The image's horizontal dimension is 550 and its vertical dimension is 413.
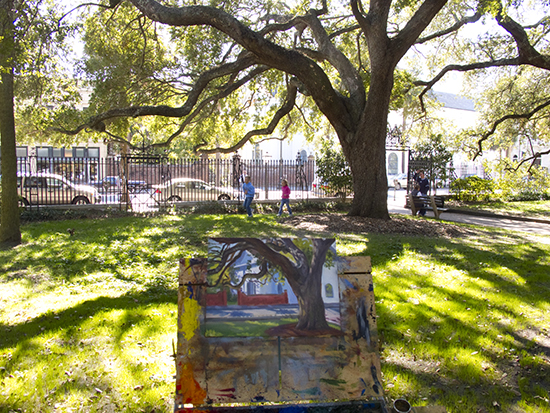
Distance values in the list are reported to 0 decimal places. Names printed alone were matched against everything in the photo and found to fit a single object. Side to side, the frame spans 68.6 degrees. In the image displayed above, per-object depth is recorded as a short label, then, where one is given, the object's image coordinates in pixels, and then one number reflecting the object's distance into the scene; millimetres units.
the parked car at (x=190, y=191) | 19312
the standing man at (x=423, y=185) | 18578
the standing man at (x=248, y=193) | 15031
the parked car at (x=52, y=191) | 16406
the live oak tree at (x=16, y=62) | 7355
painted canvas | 2660
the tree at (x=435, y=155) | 22906
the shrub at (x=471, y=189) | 21766
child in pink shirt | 15230
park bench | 15002
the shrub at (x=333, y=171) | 20109
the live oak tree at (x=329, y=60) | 10625
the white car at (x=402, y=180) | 42509
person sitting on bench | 15250
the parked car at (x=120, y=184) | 18316
